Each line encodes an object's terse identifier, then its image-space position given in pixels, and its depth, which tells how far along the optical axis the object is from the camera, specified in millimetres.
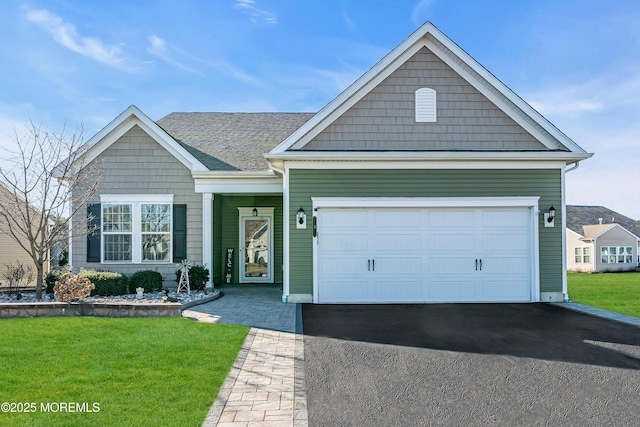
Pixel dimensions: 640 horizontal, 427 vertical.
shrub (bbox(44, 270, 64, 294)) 10445
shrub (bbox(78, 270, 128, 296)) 10273
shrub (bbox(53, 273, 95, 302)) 8398
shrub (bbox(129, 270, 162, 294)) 10758
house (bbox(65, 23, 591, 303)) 10164
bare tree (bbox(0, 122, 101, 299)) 9672
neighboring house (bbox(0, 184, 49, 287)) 18362
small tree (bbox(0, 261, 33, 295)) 11264
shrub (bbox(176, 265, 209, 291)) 11281
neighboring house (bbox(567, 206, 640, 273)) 33188
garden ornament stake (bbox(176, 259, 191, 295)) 10828
